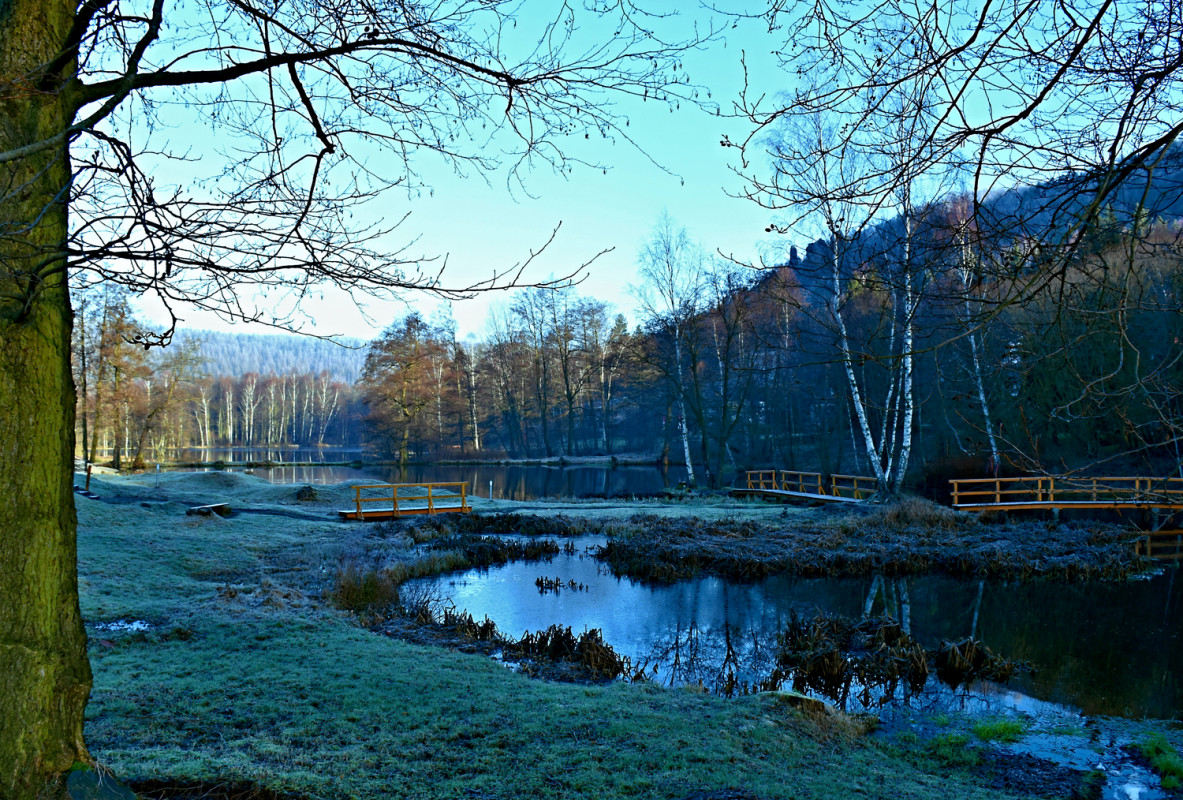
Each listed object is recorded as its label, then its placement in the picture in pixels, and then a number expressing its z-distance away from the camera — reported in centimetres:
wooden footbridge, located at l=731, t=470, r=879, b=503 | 2167
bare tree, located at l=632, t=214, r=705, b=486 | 2803
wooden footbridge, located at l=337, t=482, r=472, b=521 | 1959
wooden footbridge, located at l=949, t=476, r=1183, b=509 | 1844
